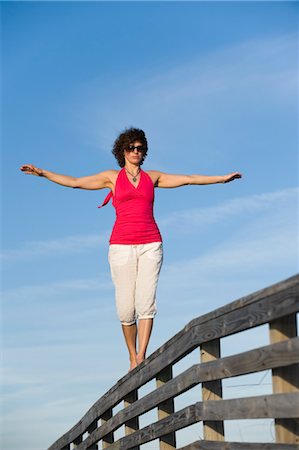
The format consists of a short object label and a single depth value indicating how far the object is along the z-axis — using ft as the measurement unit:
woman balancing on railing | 25.36
